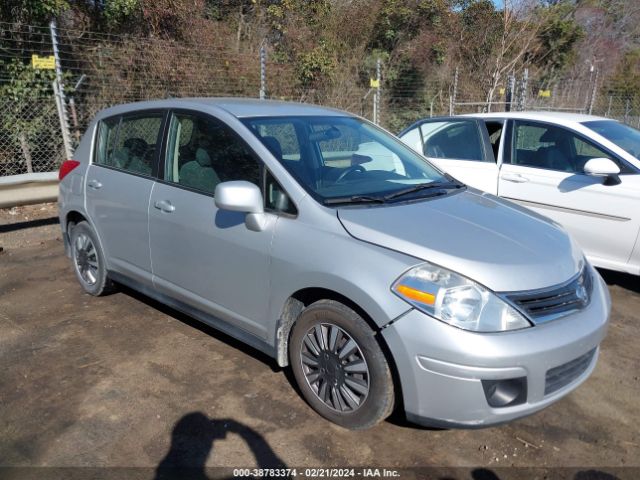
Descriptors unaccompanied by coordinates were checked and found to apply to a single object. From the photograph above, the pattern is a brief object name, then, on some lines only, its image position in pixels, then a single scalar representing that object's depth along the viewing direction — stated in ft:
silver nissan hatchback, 7.76
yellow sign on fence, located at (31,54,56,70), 23.06
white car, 14.73
